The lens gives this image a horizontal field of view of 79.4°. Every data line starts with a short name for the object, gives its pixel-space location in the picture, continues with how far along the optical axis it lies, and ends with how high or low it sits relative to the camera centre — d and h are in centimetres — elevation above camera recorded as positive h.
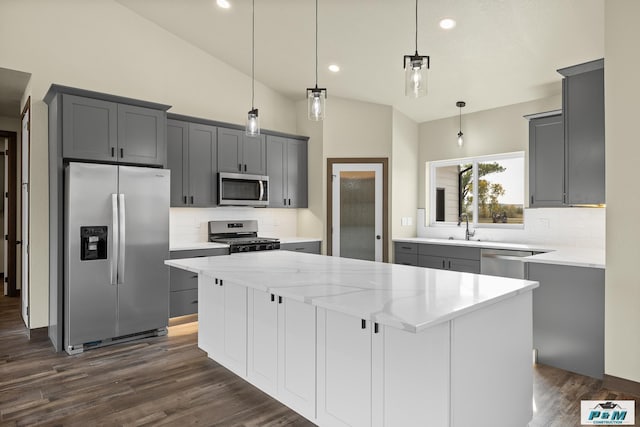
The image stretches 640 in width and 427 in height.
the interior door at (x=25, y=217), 411 -6
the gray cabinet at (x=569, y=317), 295 -85
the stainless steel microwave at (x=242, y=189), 494 +30
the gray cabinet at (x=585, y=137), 311 +63
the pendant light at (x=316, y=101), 265 +76
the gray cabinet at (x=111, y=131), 354 +78
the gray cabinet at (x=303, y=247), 520 -49
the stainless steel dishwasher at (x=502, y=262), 413 -56
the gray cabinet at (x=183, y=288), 426 -86
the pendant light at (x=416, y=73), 214 +78
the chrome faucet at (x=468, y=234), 535 -31
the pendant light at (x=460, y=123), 507 +127
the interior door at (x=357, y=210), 561 +3
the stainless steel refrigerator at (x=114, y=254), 351 -40
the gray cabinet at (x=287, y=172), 551 +59
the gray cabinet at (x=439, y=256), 473 -58
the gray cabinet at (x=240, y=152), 499 +80
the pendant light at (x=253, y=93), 307 +171
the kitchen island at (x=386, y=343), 165 -67
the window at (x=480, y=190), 502 +31
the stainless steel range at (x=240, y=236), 474 -34
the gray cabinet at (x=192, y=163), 455 +60
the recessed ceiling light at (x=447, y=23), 334 +166
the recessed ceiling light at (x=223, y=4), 387 +211
